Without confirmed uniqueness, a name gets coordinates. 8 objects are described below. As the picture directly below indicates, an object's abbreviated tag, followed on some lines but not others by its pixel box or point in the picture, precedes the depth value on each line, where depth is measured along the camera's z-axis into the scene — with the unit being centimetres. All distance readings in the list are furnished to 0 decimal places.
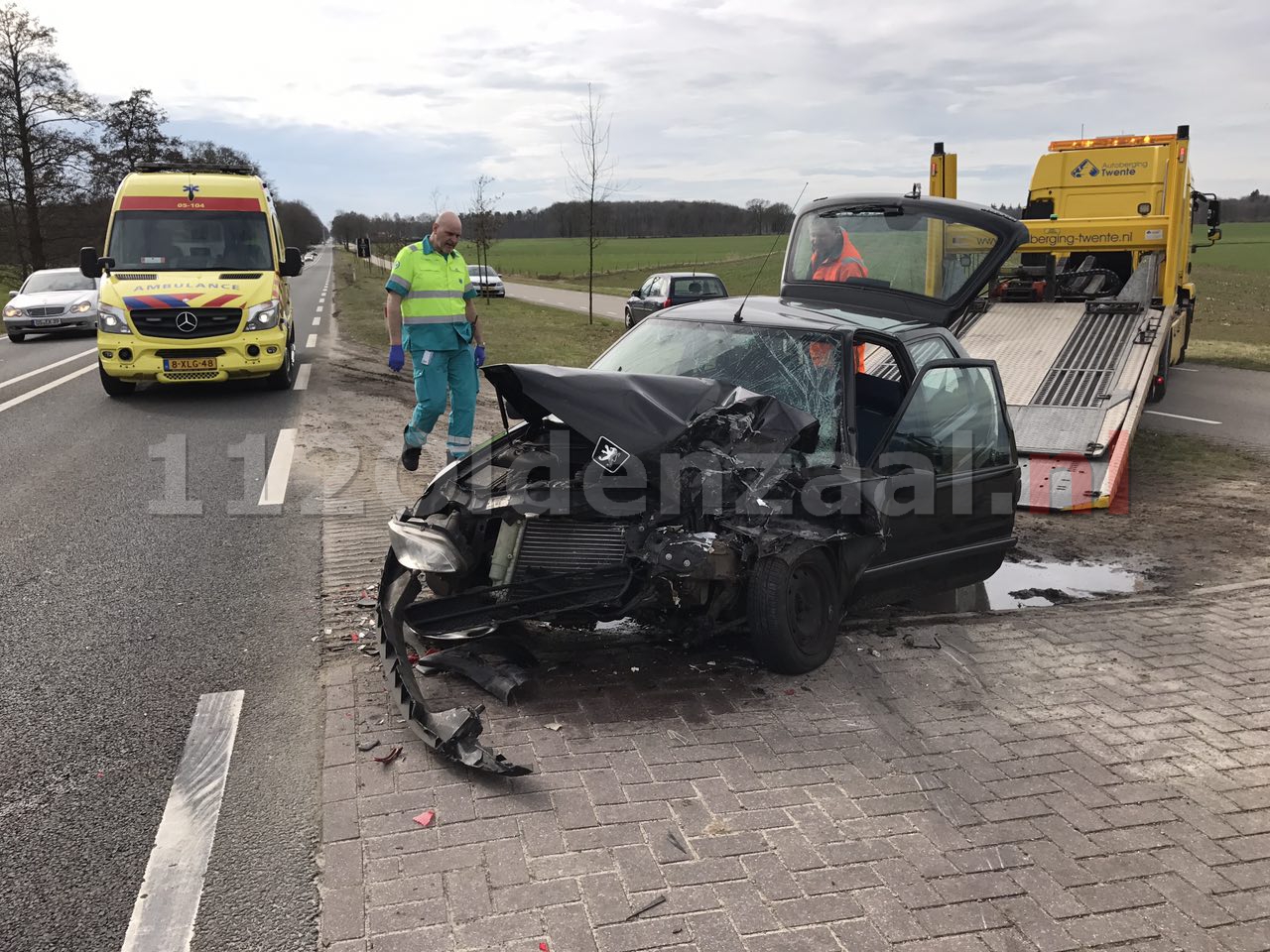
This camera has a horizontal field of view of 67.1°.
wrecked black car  410
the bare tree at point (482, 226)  3500
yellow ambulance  1132
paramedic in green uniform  772
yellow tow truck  810
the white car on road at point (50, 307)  1955
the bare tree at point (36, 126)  3628
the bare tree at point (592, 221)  2407
